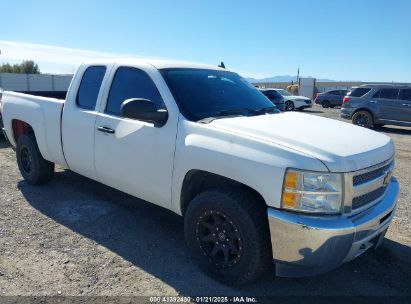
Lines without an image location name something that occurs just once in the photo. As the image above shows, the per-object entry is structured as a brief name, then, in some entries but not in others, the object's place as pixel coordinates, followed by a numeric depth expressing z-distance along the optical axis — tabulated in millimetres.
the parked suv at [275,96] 20844
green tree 66394
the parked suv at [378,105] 14469
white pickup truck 2797
